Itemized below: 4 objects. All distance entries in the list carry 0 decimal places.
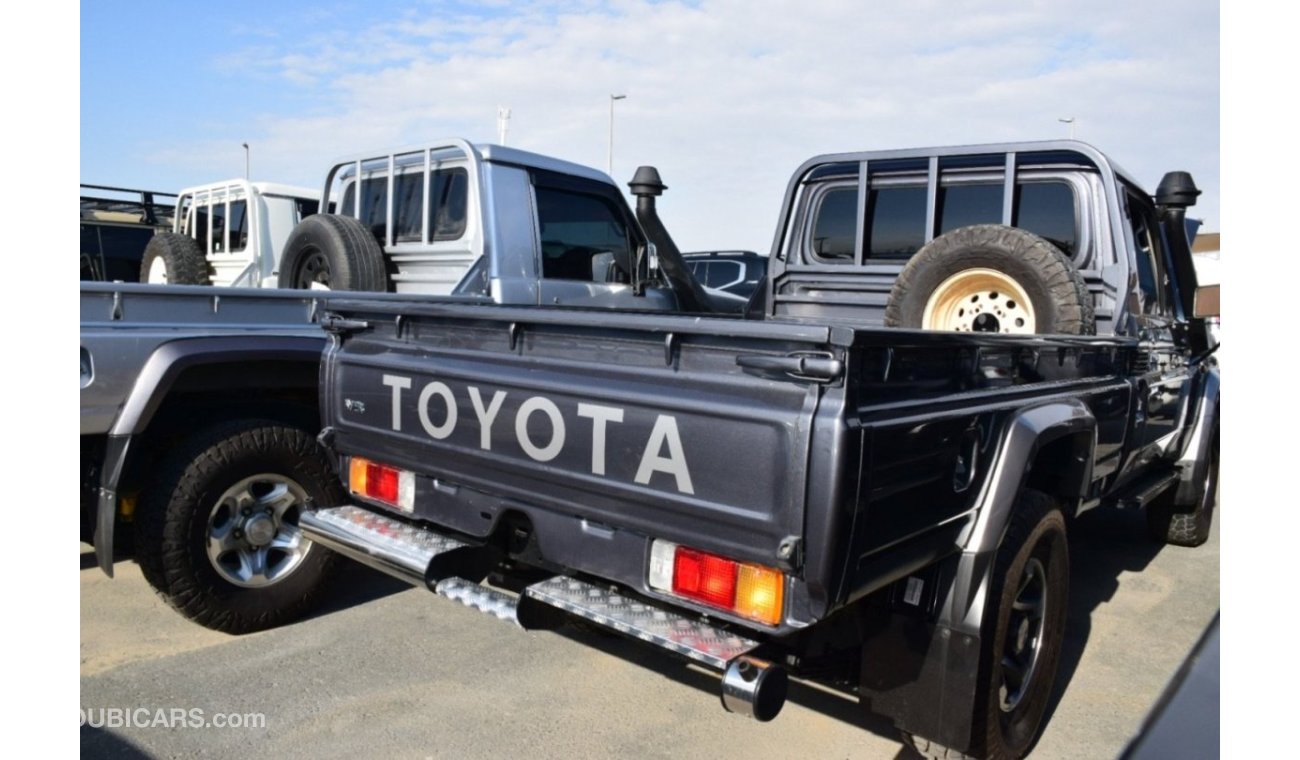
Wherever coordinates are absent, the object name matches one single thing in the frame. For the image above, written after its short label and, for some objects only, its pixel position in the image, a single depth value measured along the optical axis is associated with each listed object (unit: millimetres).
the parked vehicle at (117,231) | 8836
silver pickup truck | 3516
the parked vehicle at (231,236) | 6691
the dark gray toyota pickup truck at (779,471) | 2207
